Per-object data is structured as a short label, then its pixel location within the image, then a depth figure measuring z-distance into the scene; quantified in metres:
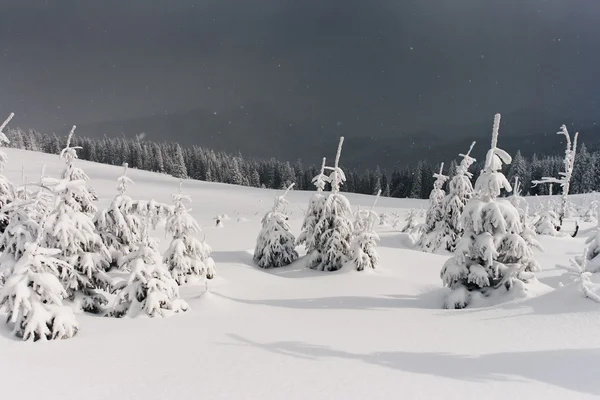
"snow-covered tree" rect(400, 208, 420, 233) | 35.18
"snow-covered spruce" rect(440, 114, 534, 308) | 12.86
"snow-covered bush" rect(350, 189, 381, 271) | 19.89
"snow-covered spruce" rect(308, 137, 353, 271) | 20.83
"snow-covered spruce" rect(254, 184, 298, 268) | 21.89
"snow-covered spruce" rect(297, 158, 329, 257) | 21.70
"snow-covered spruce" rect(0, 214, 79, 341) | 8.11
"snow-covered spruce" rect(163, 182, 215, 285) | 16.80
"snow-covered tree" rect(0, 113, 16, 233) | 13.53
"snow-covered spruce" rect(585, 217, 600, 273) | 13.16
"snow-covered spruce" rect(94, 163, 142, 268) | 15.70
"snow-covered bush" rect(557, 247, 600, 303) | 10.55
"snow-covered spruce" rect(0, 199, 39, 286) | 9.06
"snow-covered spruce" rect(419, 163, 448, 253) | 26.84
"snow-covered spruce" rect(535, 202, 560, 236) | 31.70
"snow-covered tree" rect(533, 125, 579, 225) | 29.64
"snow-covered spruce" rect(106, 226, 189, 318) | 11.26
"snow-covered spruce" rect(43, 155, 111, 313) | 10.76
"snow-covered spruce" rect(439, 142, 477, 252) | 25.42
